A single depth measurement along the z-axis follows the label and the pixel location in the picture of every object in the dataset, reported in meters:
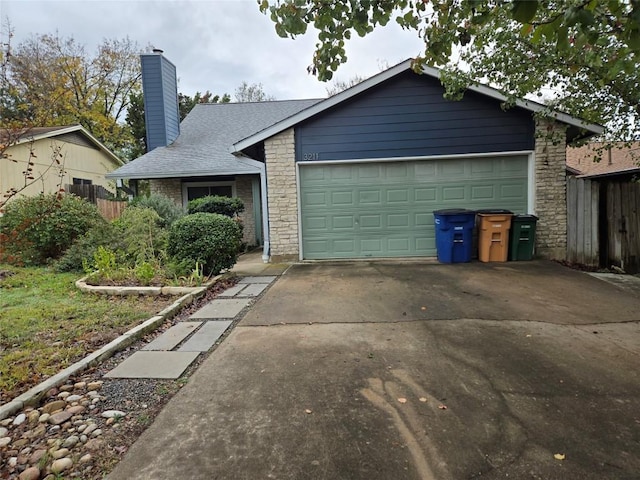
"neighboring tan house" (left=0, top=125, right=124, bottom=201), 13.93
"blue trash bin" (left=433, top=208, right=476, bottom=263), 7.64
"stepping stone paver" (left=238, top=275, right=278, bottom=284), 6.72
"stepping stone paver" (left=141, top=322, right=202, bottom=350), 3.68
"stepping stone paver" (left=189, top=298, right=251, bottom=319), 4.72
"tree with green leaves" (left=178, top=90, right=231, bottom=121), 27.16
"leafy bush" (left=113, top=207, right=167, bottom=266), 6.77
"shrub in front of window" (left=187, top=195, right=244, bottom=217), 10.82
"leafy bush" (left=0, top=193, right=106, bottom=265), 8.18
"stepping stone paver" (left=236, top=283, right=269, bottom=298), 5.73
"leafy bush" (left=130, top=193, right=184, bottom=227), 9.64
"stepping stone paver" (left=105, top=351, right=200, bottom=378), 3.06
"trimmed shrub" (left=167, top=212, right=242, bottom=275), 6.36
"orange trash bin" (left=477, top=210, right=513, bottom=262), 7.59
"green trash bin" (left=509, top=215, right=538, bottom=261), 7.61
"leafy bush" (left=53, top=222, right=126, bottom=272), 7.54
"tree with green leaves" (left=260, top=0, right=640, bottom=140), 1.97
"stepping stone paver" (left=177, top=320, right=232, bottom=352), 3.62
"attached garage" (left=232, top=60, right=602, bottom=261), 8.00
